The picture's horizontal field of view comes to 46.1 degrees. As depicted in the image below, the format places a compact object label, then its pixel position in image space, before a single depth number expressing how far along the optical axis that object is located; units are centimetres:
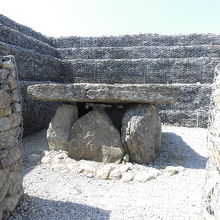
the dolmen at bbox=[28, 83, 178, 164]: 437
